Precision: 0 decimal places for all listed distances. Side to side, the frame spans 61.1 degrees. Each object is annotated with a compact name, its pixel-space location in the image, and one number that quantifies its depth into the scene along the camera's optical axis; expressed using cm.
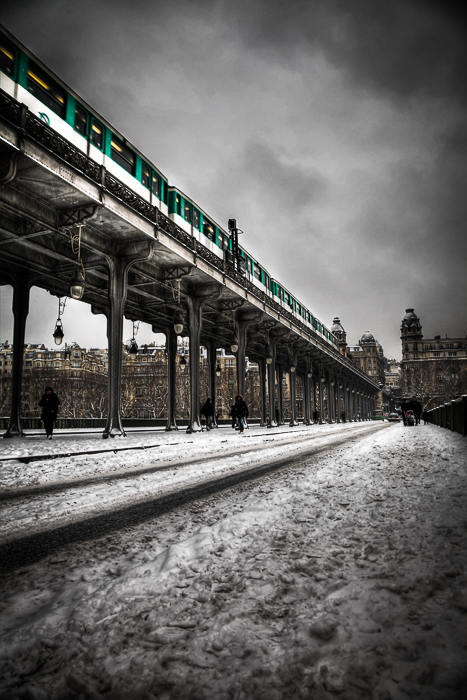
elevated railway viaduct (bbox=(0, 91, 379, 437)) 1244
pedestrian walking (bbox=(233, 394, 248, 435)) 2056
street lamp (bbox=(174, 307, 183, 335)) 1848
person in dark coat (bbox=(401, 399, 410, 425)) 2833
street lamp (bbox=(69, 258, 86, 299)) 1259
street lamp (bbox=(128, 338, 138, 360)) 2260
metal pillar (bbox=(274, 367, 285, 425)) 5021
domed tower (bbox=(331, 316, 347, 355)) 10994
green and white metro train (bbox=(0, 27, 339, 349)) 1224
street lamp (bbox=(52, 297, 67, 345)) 1795
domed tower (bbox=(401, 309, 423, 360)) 14425
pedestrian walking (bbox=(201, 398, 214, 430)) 2365
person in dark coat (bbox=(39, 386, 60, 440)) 1439
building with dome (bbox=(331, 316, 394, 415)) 15514
